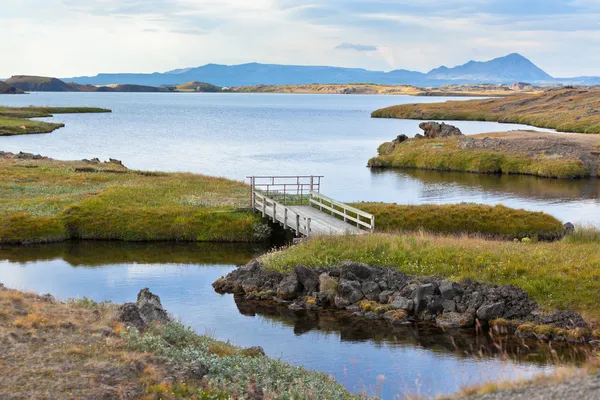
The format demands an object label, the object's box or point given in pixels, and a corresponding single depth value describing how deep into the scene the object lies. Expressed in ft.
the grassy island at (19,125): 437.21
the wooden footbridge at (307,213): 137.08
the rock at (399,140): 343.89
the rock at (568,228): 150.41
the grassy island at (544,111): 448.65
